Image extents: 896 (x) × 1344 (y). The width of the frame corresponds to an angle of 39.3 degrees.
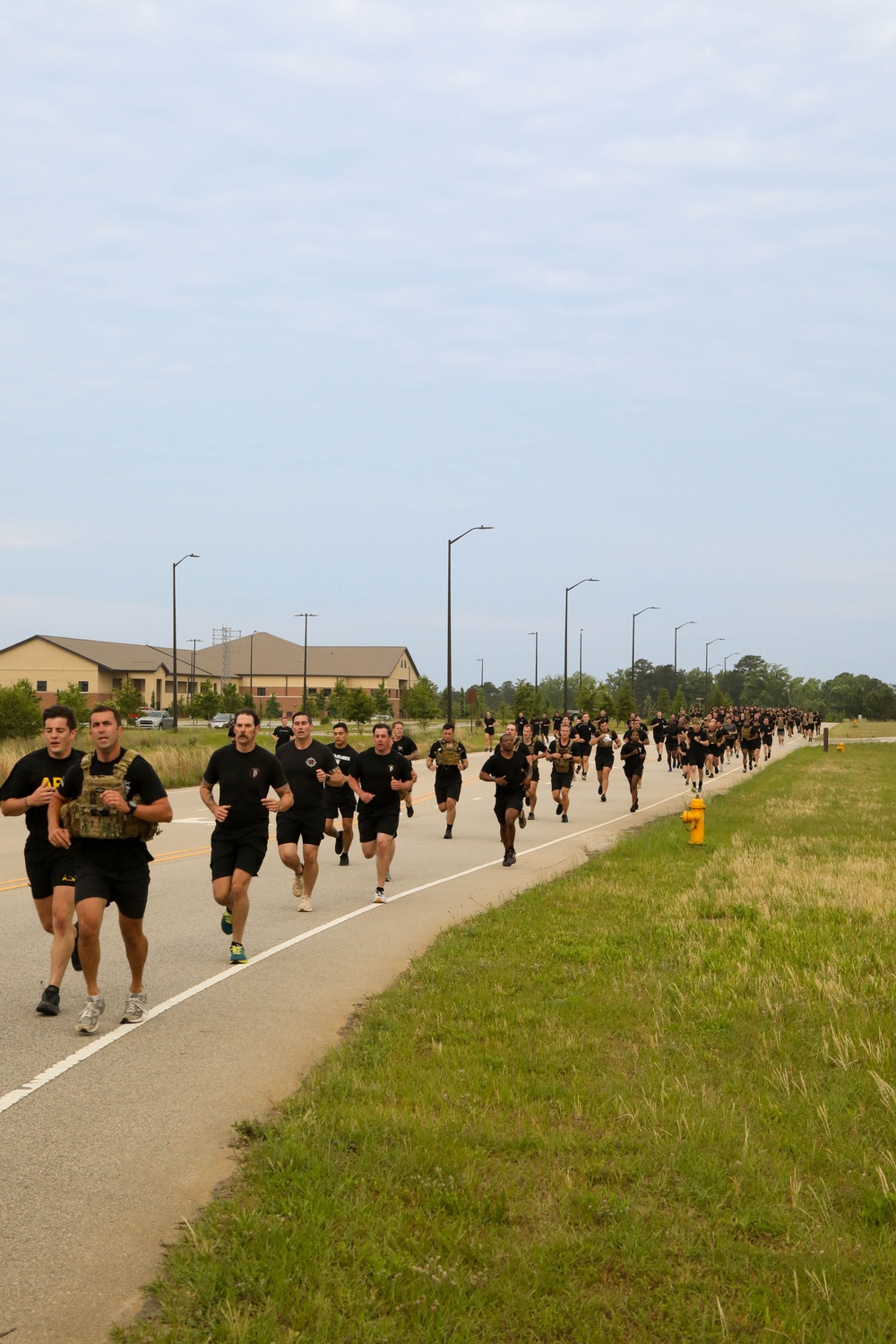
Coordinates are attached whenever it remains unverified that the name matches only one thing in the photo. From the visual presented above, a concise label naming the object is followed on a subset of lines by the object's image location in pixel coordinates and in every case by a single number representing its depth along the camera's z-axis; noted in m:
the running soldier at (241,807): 9.78
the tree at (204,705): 100.69
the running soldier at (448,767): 19.70
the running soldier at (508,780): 17.00
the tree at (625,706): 110.88
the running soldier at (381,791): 13.69
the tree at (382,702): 108.93
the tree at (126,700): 89.41
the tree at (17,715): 46.56
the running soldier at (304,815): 12.95
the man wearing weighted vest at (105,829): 7.80
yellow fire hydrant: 17.92
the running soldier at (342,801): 15.59
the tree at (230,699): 104.12
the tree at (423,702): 97.62
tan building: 112.00
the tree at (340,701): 105.25
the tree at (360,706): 99.12
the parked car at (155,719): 89.31
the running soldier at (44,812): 8.16
